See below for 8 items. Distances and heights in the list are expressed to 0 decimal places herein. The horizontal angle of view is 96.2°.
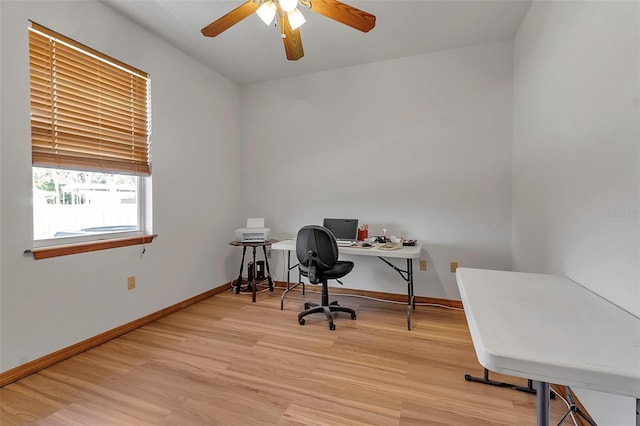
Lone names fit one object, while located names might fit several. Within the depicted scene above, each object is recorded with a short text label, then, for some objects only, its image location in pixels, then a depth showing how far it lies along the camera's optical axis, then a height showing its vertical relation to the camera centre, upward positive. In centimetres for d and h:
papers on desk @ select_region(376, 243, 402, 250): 264 -36
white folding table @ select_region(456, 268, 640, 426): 65 -36
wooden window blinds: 188 +75
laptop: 302 -23
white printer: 329 -31
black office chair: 247 -43
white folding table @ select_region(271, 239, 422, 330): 246 -40
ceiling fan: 157 +111
